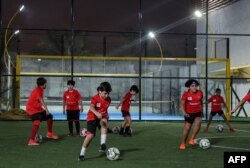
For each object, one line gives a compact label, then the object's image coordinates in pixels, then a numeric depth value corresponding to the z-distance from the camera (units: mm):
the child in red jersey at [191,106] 12953
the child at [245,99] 12082
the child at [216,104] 19094
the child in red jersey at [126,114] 16672
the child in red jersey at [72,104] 16719
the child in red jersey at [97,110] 10697
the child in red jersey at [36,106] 13687
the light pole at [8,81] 29062
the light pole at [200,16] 39438
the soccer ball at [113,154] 10438
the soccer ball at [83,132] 16281
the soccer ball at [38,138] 14133
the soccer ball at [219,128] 18844
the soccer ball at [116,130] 17703
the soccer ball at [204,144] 12727
